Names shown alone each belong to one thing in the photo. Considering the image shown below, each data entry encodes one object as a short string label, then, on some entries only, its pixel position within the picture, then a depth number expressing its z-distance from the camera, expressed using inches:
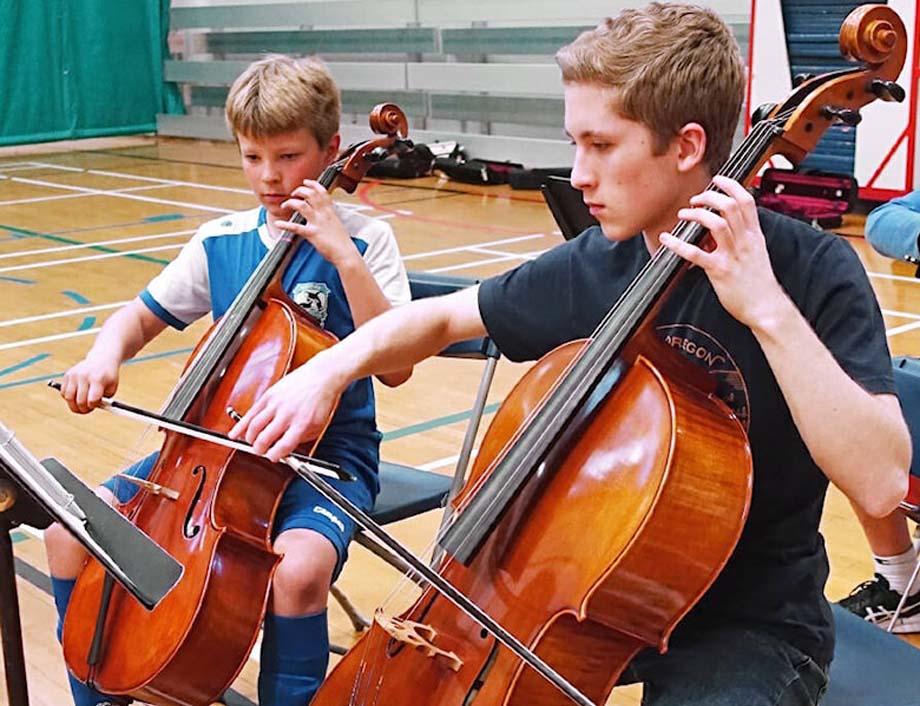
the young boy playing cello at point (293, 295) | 76.5
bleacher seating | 378.6
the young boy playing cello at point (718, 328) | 57.1
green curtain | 477.4
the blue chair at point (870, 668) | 59.9
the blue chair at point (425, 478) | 89.0
